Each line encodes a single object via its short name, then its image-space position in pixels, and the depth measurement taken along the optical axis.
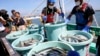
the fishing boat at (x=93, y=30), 1.64
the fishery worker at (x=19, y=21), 2.44
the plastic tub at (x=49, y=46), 1.01
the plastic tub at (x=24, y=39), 1.13
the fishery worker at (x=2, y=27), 1.39
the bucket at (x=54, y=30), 1.38
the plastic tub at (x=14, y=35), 1.49
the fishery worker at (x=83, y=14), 1.41
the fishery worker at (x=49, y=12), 1.77
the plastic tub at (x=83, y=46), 1.05
